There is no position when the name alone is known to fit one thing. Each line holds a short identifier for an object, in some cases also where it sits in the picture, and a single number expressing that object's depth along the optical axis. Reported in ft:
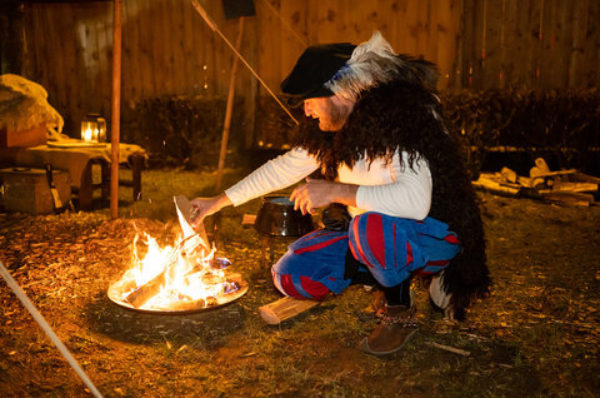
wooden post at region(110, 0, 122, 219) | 16.49
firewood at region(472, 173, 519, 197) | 22.85
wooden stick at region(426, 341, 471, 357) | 10.18
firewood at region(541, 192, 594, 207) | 21.24
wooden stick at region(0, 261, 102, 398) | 6.49
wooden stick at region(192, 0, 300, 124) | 15.66
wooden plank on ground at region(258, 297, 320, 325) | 11.23
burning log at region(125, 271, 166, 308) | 10.77
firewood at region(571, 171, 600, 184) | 22.72
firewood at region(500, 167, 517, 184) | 24.03
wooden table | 19.89
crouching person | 9.18
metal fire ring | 10.47
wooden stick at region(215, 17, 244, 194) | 19.22
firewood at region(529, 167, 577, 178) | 23.25
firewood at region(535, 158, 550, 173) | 23.73
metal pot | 12.12
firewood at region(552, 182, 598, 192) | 22.22
